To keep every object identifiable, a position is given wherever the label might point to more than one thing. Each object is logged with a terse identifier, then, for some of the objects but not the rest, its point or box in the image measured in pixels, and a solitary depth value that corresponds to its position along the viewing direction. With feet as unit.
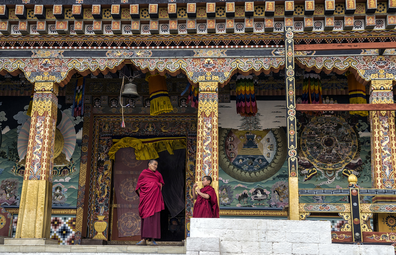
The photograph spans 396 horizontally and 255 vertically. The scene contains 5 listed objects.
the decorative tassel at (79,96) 30.55
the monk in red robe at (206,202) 23.62
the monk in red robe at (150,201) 24.23
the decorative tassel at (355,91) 29.17
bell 29.76
